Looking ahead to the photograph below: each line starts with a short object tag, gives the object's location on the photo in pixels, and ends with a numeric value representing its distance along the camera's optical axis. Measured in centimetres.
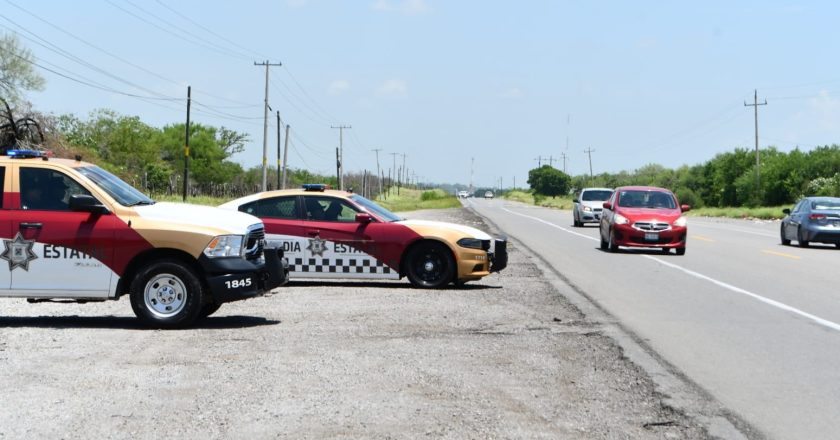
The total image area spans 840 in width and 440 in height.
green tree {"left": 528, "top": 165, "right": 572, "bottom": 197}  19800
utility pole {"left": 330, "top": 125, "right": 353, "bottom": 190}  10404
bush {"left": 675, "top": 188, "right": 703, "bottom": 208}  10475
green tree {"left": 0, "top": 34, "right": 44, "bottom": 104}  6531
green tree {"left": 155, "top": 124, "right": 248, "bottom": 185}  11919
